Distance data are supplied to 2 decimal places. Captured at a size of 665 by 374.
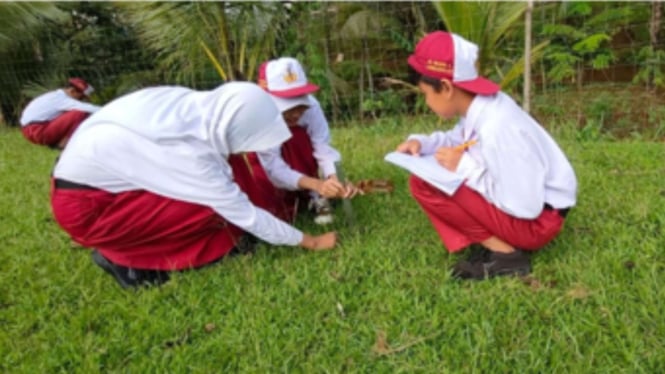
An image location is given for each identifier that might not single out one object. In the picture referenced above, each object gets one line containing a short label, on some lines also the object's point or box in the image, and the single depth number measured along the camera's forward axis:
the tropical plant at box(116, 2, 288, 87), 5.05
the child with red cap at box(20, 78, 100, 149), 3.85
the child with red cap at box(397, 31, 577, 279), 1.78
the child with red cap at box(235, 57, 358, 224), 2.39
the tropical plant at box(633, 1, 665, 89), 4.26
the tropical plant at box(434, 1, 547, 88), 4.19
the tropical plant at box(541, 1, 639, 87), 4.25
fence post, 3.89
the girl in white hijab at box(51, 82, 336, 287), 1.95
